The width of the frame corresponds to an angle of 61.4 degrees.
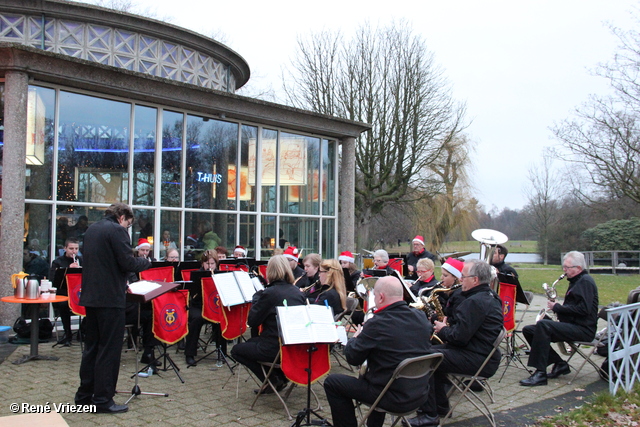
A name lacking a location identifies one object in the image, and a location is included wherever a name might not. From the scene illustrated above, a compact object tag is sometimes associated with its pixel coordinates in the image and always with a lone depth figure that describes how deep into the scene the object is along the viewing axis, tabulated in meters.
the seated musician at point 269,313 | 5.50
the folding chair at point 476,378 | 5.06
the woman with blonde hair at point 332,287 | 7.02
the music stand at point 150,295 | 5.36
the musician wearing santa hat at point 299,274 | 7.92
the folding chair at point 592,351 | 6.60
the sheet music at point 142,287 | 5.55
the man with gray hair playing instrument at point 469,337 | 5.09
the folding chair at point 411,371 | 3.98
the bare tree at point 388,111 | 23.66
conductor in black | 5.12
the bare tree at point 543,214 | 40.25
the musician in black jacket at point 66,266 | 8.25
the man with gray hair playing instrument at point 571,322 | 6.63
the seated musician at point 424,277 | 7.34
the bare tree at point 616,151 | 19.19
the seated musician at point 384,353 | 4.12
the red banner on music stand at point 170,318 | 6.45
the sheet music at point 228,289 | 6.29
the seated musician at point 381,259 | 9.01
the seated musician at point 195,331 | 7.39
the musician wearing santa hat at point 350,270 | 8.55
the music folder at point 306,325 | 4.91
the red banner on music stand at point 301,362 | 5.08
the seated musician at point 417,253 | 10.29
